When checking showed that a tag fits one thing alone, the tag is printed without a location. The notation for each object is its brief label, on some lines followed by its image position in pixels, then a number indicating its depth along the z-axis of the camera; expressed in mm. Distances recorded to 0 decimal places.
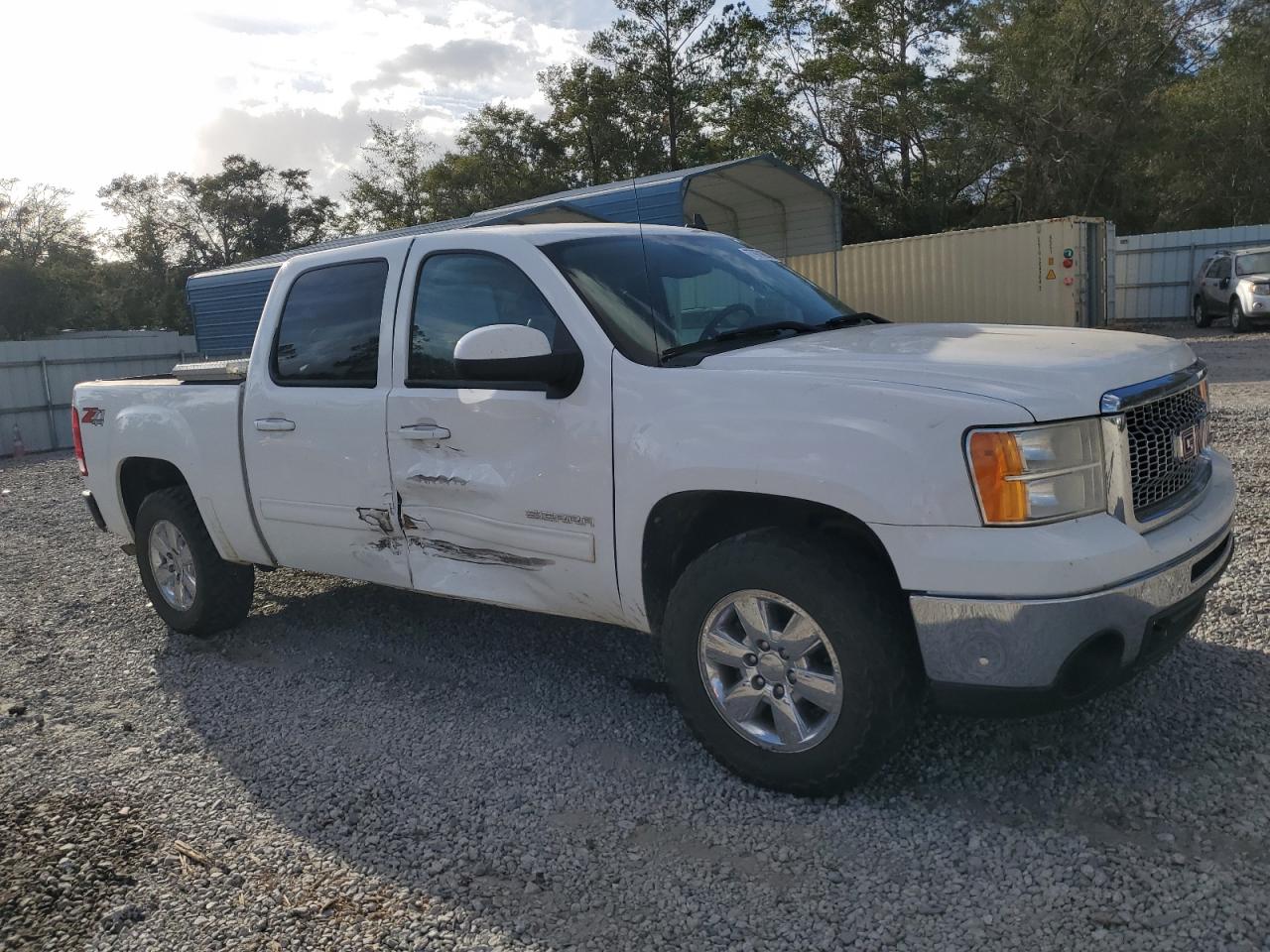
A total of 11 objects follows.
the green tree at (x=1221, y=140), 29719
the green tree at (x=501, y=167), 40688
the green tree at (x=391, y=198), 48625
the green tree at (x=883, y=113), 33531
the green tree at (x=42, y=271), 40531
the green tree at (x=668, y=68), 36438
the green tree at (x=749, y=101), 35312
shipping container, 18906
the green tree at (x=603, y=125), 37438
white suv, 19219
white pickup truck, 2732
